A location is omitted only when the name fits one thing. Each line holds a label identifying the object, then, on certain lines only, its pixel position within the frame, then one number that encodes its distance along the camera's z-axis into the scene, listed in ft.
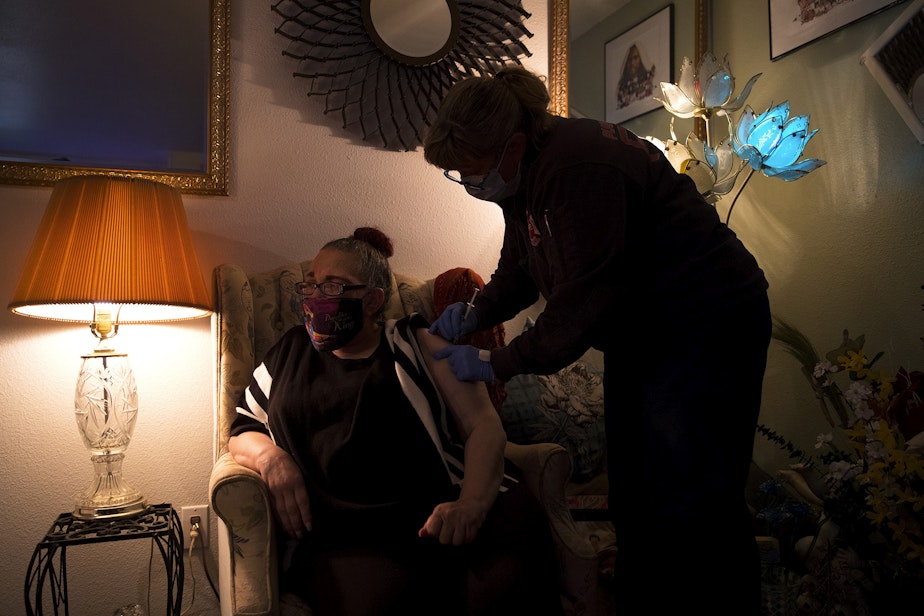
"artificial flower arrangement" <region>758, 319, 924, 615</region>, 4.92
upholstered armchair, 4.35
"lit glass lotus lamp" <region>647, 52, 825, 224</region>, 6.66
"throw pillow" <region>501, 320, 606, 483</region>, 6.43
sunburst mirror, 7.27
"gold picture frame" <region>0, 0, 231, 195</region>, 6.82
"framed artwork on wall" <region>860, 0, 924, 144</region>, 6.11
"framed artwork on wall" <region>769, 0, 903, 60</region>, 6.83
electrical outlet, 6.75
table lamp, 5.37
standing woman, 4.04
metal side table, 5.22
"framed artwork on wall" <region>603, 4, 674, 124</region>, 8.64
